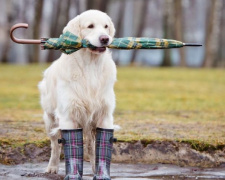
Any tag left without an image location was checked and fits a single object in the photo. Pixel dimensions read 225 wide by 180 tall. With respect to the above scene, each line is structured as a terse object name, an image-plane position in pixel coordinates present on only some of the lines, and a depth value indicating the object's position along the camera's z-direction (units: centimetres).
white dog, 659
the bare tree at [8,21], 3487
